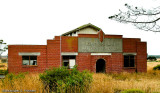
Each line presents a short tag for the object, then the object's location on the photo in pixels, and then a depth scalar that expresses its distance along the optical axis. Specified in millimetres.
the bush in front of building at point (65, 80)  7418
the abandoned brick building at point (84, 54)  20734
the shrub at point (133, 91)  8885
